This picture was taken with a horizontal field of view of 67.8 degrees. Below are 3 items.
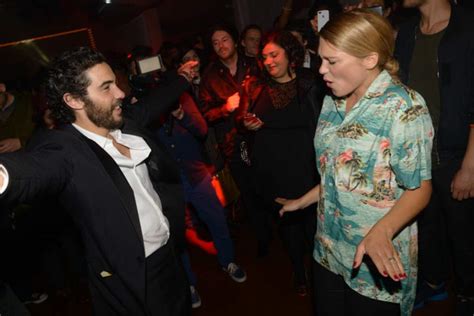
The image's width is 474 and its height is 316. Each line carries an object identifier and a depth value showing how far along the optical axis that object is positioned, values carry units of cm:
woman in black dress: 252
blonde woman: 130
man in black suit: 153
